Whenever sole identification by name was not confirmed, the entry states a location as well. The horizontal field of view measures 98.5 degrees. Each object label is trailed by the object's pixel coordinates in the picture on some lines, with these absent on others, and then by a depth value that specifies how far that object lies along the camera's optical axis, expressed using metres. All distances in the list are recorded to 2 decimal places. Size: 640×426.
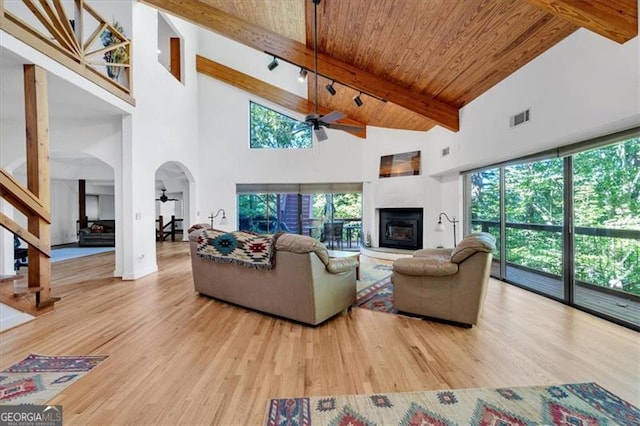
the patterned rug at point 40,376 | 1.73
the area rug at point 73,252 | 6.66
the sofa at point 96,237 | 8.48
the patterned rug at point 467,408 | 1.54
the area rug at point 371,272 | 4.46
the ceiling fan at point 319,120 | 3.83
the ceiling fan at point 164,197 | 10.48
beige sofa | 2.68
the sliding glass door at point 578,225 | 2.90
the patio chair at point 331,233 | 8.00
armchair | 2.70
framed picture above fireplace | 6.51
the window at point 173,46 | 6.79
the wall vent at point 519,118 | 3.43
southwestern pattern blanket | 2.86
